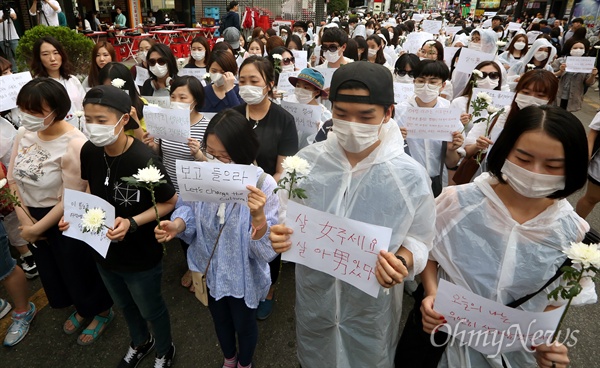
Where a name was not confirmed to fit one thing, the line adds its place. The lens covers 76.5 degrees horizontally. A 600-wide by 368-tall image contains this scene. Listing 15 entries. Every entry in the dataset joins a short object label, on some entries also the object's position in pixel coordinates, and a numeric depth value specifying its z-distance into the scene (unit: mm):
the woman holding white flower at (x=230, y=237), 2125
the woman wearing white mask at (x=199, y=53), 5551
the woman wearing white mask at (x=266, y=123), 3172
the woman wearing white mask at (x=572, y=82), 7109
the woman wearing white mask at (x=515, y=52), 7539
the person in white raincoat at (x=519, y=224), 1493
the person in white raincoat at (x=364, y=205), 1647
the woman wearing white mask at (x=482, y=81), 4249
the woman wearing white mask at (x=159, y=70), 4551
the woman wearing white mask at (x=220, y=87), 4281
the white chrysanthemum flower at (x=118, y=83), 3544
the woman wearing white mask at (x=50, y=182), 2484
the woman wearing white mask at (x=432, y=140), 3307
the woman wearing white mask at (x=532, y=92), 3035
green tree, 5414
